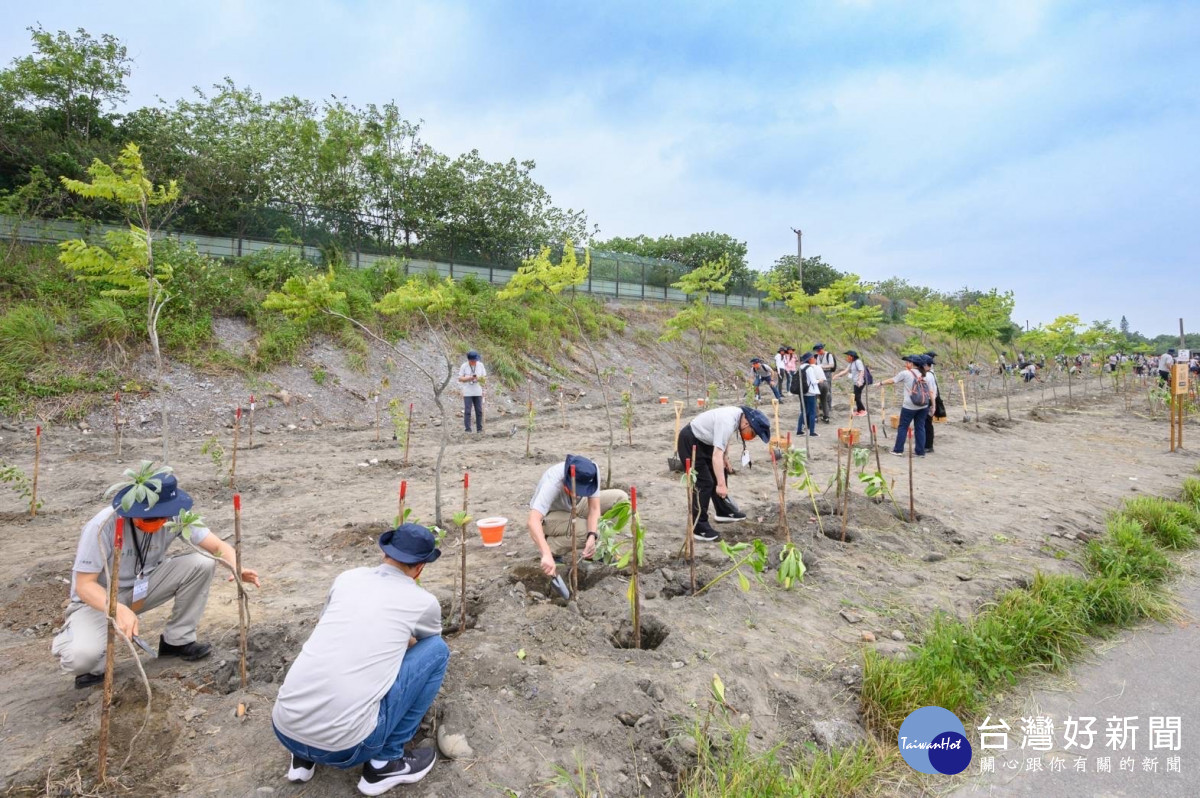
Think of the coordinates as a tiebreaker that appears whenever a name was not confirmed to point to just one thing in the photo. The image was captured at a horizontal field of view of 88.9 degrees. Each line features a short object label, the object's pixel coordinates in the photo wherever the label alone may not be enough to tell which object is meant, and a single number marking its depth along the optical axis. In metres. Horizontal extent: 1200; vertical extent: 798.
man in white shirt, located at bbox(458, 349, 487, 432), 10.82
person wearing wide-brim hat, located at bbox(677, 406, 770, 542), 5.08
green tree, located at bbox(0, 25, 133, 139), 14.07
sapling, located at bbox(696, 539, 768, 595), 3.69
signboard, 9.80
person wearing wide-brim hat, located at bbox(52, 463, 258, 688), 2.90
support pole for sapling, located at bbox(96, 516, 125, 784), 2.29
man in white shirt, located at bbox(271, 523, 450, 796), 2.26
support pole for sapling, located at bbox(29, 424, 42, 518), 5.82
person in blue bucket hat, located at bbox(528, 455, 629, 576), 3.94
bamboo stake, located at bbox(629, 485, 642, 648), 3.35
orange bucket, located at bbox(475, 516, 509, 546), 5.05
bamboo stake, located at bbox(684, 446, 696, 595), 3.97
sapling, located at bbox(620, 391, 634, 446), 9.73
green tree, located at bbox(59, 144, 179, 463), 6.03
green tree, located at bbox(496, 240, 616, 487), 8.73
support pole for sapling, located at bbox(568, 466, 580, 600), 3.83
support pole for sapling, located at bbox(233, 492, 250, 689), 2.92
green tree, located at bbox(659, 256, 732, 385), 12.20
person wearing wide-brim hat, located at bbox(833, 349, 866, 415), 11.06
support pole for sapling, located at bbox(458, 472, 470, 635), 3.46
